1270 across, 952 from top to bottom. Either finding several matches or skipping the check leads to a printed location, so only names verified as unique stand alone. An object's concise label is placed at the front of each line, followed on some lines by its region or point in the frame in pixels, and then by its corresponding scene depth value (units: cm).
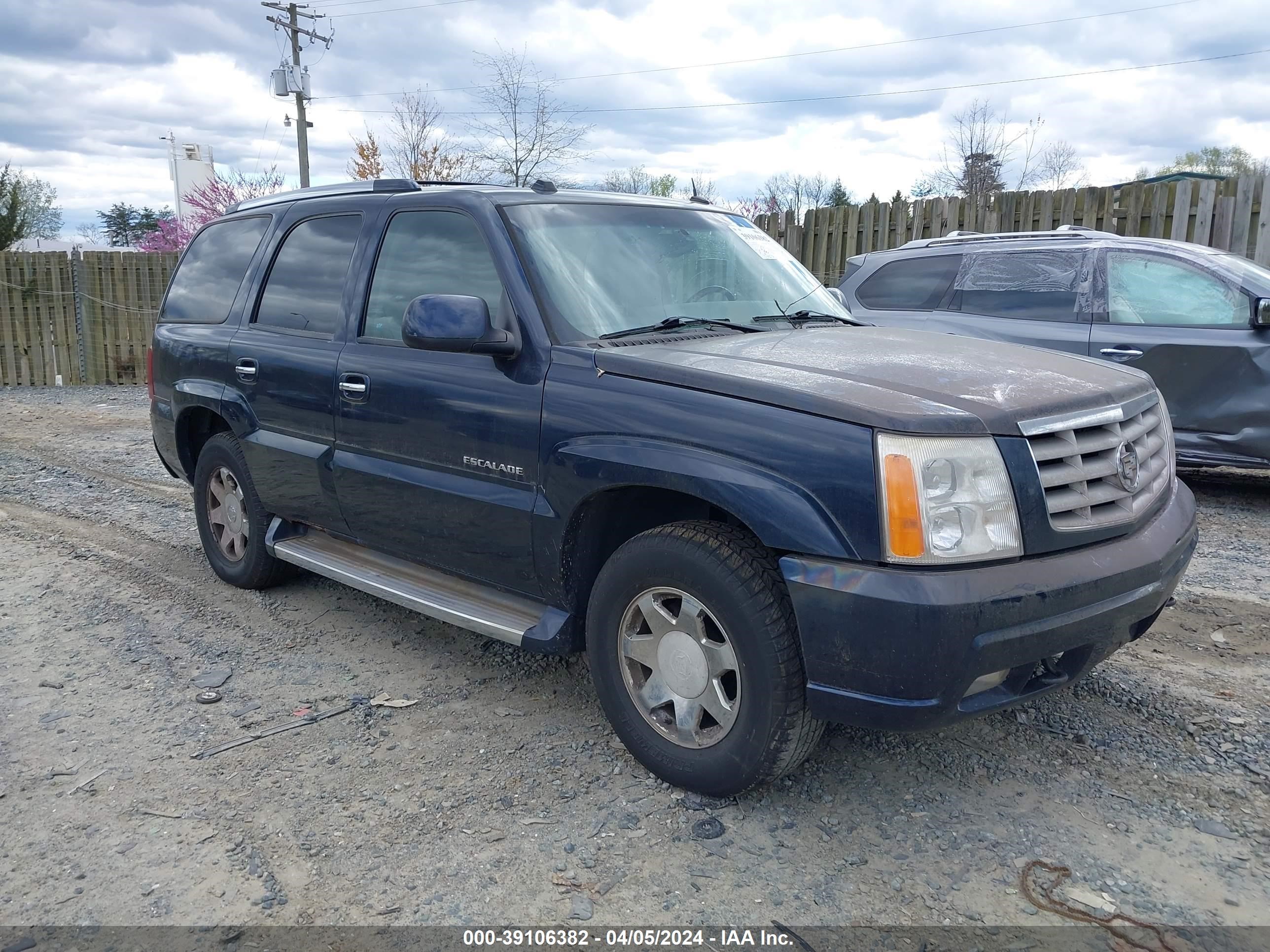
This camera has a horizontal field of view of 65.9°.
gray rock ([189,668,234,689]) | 405
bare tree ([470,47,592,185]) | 2644
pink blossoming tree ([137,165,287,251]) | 3628
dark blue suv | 259
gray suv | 632
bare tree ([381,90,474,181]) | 2883
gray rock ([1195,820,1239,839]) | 285
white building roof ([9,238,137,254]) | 5241
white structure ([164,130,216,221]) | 5134
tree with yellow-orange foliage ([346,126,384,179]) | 3064
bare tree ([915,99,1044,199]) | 2728
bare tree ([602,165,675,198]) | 3555
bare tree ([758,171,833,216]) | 4012
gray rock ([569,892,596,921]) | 256
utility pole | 3066
